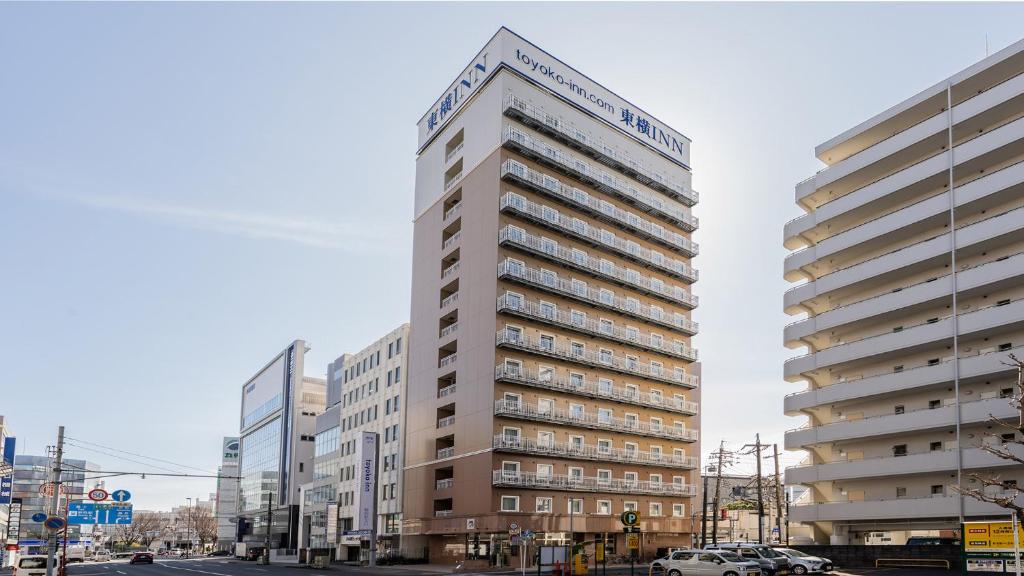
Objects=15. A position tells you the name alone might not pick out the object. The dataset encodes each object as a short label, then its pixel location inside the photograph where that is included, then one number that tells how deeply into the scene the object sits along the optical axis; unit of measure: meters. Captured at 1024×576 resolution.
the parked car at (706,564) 41.56
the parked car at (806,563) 50.12
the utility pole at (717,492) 86.34
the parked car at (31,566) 50.84
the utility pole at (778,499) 85.89
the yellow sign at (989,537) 32.44
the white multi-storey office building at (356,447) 93.19
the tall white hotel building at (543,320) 76.31
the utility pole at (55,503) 49.17
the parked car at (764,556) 47.19
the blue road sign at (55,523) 47.00
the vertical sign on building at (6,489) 113.12
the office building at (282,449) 131.12
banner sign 82.88
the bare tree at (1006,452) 57.93
